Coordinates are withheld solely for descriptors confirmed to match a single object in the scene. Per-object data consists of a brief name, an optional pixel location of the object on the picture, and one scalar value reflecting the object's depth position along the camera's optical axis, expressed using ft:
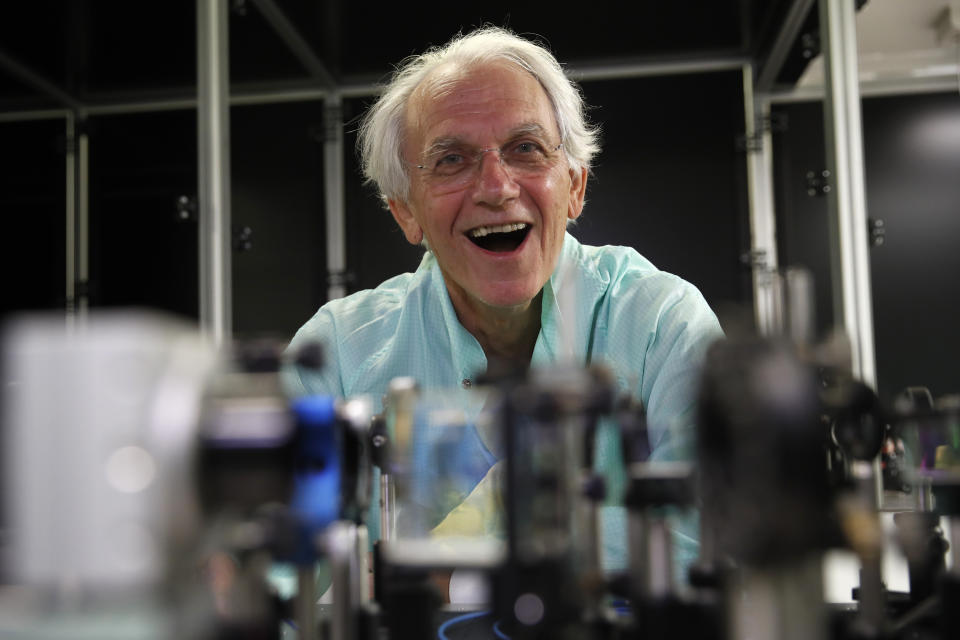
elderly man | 5.20
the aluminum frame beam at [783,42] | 9.51
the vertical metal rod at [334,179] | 11.54
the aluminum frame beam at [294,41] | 10.10
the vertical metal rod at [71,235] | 9.89
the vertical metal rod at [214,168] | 9.09
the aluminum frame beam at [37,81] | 9.48
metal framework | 8.71
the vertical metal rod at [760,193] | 10.94
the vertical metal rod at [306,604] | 2.00
